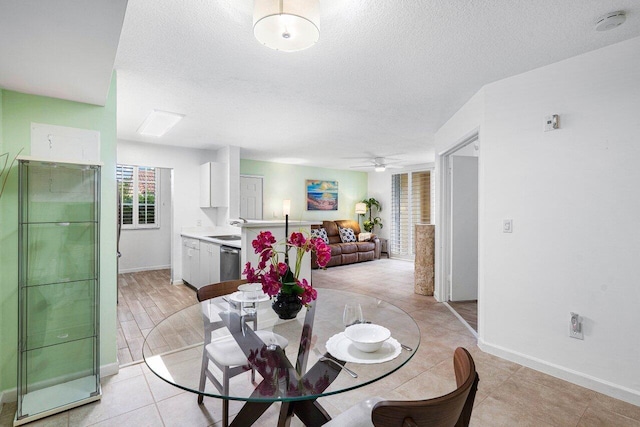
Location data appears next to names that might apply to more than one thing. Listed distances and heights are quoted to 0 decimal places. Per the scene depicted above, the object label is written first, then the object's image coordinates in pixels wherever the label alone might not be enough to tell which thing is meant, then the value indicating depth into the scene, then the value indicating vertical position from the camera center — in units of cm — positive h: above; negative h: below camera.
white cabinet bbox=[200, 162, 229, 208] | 531 +49
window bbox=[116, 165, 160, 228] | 629 +37
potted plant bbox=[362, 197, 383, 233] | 862 -14
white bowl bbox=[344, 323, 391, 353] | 134 -58
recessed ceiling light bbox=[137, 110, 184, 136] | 358 +113
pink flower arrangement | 161 -29
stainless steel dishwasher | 382 -64
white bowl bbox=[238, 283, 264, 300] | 205 -54
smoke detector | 177 +114
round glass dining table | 118 -65
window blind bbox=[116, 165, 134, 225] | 624 +46
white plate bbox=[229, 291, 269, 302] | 197 -56
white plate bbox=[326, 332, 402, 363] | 132 -62
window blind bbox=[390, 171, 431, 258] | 773 +17
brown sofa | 705 -83
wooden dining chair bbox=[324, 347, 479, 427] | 83 -54
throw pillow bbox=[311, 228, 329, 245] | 734 -46
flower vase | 164 -49
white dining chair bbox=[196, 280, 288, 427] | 137 -70
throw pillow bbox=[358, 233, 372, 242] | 805 -63
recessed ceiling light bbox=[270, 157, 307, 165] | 673 +121
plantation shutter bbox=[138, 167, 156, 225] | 647 +37
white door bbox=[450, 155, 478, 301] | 422 -21
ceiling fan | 685 +120
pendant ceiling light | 153 +99
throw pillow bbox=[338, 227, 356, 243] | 779 -56
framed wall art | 788 +48
